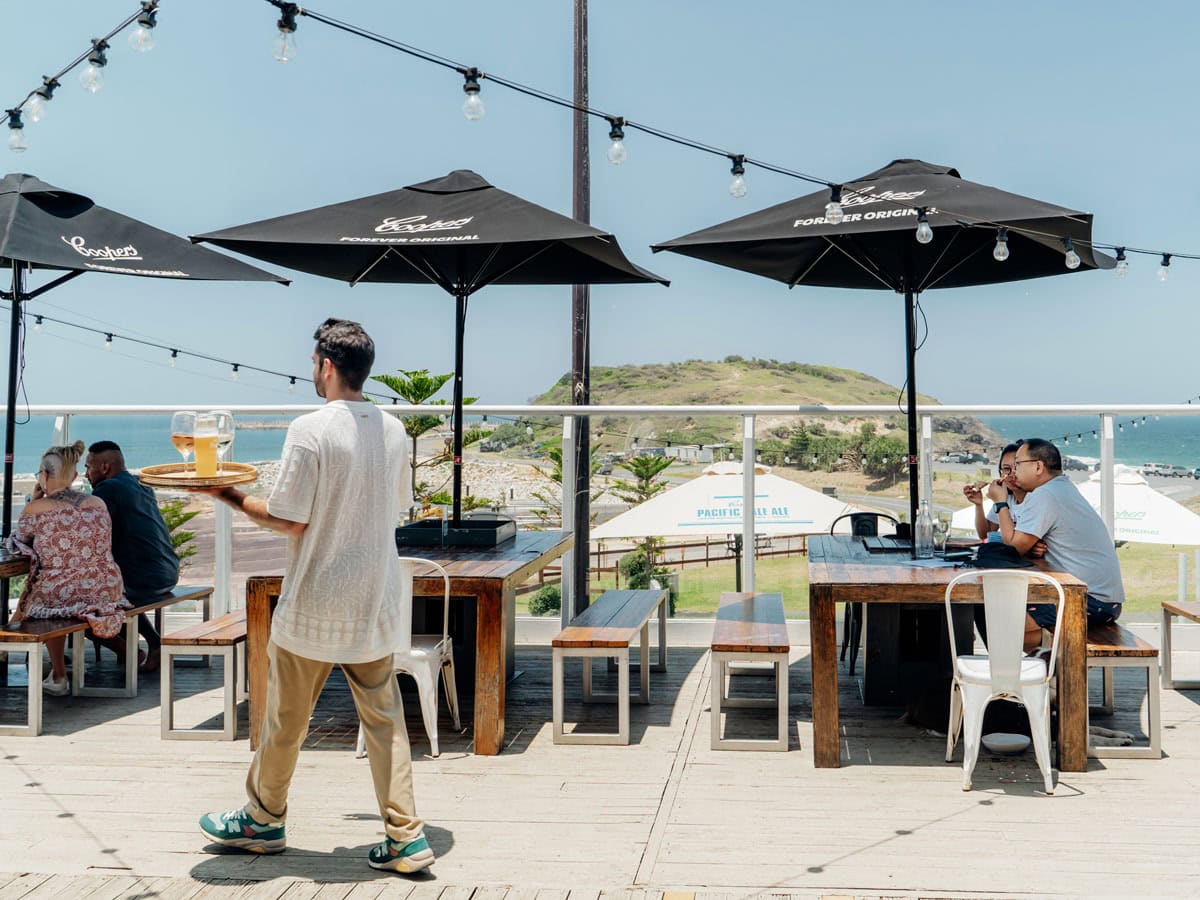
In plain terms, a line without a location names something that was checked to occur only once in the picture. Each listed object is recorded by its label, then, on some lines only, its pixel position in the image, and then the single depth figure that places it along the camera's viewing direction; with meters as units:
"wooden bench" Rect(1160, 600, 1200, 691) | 5.34
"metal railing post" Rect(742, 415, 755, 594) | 6.35
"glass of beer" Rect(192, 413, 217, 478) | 2.74
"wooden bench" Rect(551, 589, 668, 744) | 4.46
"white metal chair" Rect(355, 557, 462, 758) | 4.29
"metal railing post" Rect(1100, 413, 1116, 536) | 6.09
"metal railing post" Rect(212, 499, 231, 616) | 6.46
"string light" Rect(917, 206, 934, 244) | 4.22
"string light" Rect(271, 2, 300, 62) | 3.64
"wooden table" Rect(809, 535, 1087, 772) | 4.07
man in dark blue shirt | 5.68
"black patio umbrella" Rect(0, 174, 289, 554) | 5.04
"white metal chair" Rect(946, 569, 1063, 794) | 3.89
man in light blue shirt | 4.41
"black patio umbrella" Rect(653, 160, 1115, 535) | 4.60
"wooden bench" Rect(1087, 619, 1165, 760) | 4.18
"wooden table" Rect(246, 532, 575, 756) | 4.32
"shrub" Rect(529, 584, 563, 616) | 6.57
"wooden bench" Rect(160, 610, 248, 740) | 4.55
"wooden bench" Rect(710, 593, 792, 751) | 4.29
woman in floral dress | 5.12
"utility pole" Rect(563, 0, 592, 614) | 9.34
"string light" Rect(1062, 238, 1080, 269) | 4.66
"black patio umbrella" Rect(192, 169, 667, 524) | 4.80
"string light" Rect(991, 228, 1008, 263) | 4.40
